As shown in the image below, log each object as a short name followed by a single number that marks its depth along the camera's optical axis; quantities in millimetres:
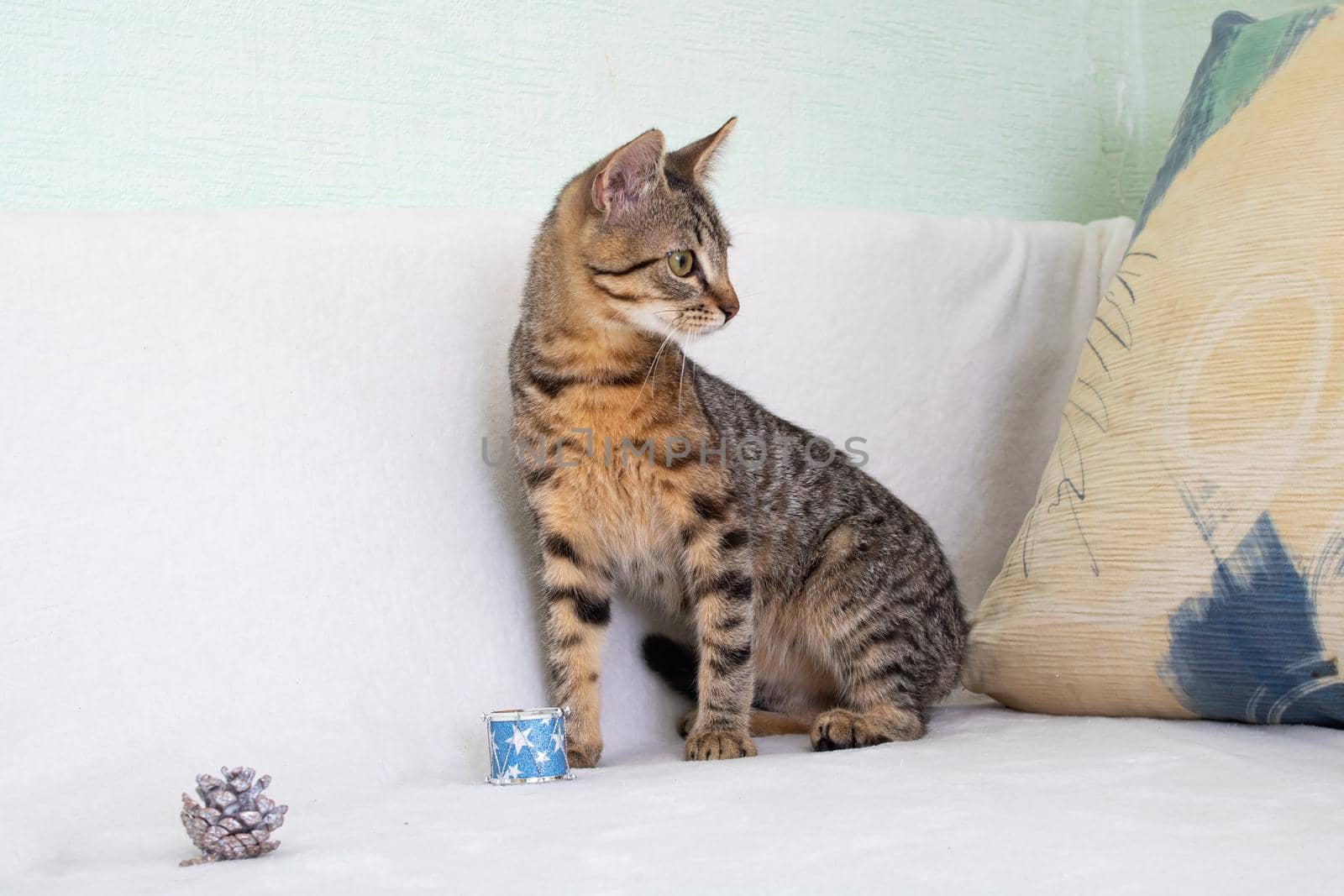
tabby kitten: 1499
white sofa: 958
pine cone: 1021
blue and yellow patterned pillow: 1278
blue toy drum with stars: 1306
